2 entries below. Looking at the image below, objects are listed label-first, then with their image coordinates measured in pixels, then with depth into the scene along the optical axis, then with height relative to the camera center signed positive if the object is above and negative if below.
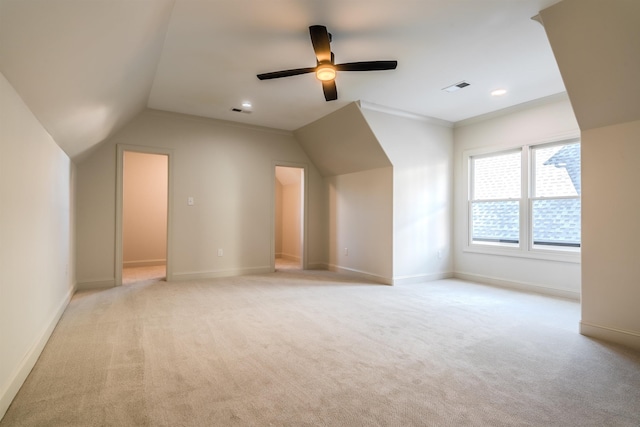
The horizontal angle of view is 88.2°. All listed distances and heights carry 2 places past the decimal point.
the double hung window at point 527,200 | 4.29 +0.18
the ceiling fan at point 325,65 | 2.55 +1.25
